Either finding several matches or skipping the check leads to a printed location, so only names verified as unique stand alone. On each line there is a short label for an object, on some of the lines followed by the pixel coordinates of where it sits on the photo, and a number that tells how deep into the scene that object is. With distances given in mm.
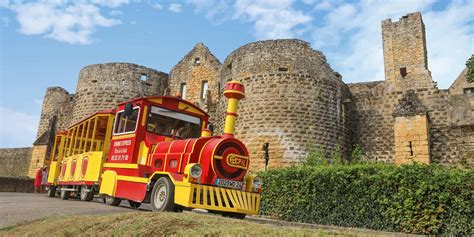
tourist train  7074
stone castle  16031
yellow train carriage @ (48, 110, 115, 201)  10578
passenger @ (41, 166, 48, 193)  16875
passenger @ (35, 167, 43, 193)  18538
